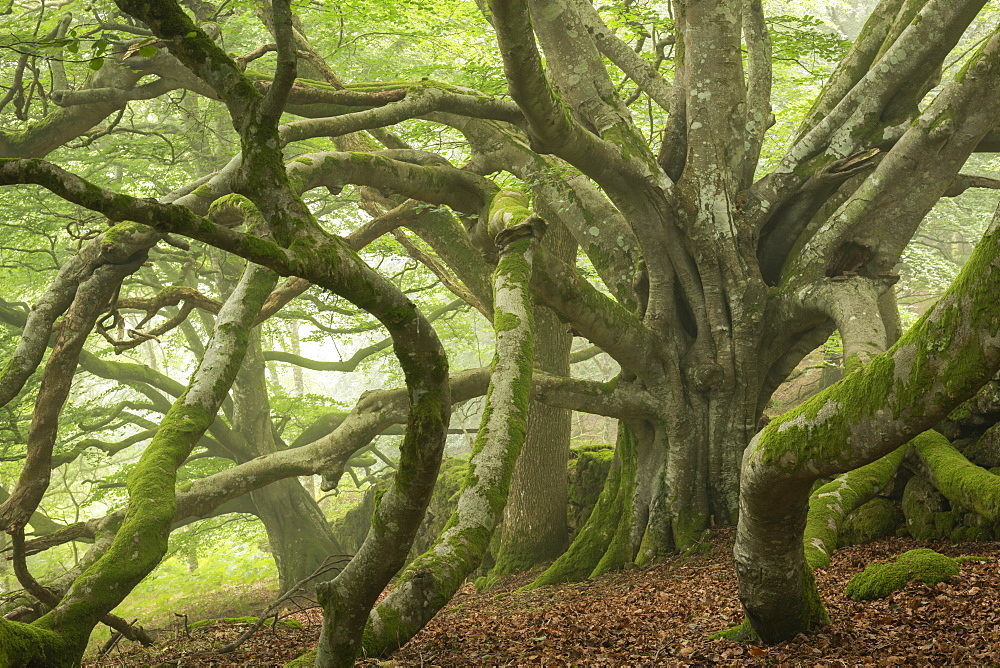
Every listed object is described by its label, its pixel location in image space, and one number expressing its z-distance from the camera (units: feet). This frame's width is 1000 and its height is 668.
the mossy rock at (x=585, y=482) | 35.06
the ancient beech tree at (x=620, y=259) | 12.86
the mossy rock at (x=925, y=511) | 20.34
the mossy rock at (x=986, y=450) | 20.49
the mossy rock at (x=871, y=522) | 22.41
